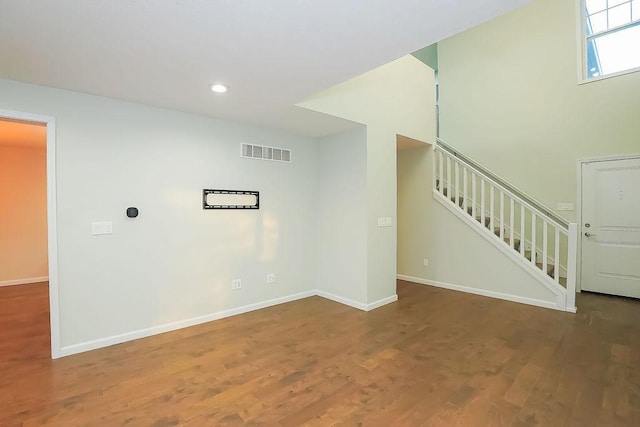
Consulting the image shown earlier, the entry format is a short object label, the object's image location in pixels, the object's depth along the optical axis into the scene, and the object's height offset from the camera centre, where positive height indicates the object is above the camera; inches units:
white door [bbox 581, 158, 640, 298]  170.9 -11.6
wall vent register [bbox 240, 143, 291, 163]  152.1 +30.5
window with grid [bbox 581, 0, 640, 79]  175.0 +105.7
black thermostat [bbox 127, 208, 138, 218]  119.0 -0.7
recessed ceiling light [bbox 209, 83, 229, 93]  105.0 +44.3
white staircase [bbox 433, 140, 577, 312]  151.6 -8.4
